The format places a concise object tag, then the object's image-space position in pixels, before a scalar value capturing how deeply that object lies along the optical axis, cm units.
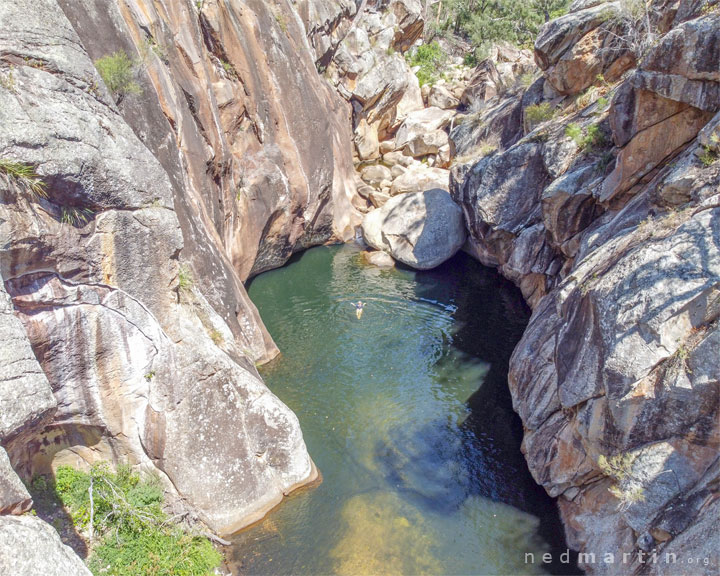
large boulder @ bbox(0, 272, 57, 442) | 571
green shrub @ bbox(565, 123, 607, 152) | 1491
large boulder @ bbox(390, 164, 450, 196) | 2747
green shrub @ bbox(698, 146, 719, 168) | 899
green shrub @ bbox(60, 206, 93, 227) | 786
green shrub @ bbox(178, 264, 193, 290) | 1047
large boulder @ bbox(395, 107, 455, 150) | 3178
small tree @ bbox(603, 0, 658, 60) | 1440
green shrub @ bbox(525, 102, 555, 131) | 1909
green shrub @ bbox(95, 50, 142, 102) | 1115
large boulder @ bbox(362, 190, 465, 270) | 2333
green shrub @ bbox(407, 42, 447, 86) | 3619
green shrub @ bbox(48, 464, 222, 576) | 815
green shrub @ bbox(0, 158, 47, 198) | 684
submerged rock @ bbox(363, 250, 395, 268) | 2391
